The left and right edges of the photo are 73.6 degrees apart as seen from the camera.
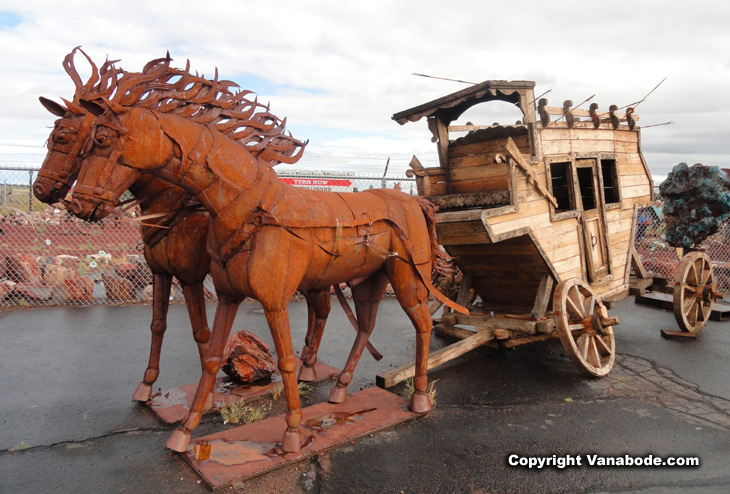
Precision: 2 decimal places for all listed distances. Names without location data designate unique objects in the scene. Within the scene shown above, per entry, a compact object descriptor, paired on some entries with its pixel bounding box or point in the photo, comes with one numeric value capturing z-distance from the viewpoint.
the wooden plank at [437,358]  4.50
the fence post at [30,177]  8.91
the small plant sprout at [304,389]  4.58
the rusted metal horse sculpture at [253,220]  2.71
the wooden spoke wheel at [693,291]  6.24
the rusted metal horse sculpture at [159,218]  3.10
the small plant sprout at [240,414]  3.93
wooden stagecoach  4.71
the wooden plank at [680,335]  6.54
